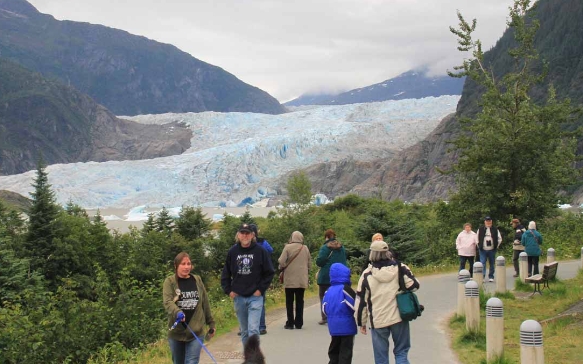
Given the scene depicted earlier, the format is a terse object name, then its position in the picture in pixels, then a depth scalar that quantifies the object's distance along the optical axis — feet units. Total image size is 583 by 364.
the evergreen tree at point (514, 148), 72.18
